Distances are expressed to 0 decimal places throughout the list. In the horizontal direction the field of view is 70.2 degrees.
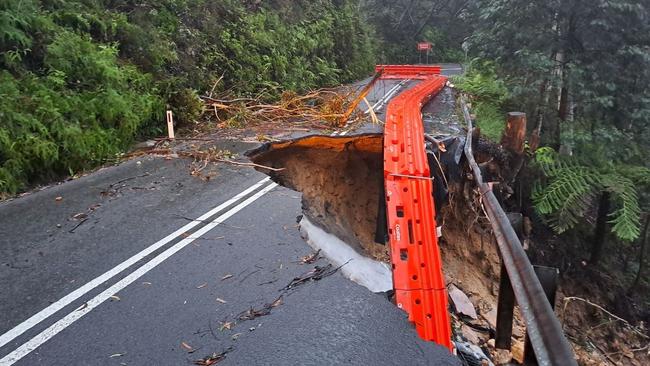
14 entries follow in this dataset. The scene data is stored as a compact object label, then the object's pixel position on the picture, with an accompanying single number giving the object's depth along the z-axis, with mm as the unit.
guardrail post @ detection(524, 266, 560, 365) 2933
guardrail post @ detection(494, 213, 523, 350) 3752
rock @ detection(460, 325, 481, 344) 4891
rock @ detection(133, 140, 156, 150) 8523
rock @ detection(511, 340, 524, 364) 5110
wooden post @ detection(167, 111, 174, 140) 9070
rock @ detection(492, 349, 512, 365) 4574
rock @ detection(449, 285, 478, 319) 6023
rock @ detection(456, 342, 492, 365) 3797
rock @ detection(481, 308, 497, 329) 6521
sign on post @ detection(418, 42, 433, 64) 24156
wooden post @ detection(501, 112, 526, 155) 8586
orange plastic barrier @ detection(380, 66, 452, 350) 3854
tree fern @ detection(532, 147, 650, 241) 9102
